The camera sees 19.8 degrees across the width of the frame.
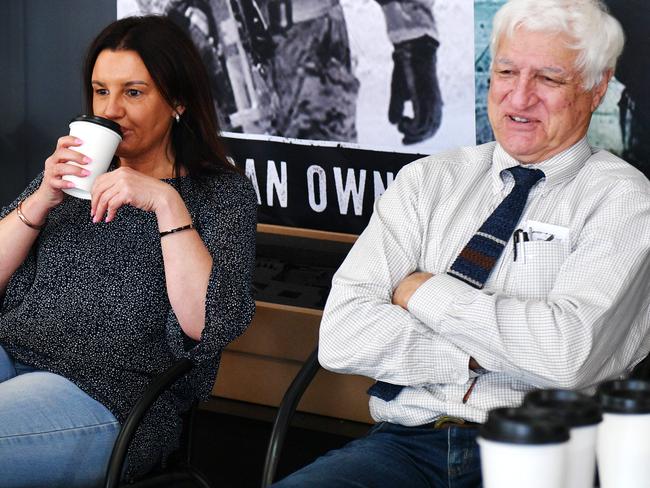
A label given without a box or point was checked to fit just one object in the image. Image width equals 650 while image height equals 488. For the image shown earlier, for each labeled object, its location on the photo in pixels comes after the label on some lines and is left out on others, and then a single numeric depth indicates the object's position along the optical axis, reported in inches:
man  114.3
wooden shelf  154.4
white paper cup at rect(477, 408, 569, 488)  79.9
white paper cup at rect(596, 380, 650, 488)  88.1
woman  120.5
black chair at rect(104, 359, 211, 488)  117.0
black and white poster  148.2
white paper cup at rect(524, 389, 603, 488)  85.9
